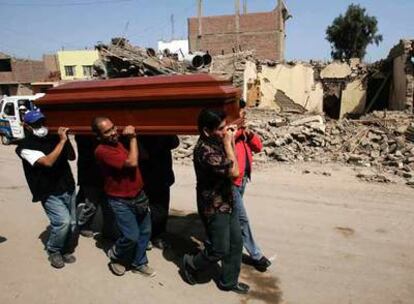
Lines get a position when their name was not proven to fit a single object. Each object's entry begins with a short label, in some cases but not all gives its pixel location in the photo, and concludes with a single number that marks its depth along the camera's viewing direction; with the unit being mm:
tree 36500
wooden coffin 3484
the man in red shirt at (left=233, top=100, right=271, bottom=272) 3814
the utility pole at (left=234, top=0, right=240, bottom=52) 27344
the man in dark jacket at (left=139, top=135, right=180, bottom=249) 4234
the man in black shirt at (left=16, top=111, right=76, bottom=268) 3693
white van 13344
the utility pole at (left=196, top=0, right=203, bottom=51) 28500
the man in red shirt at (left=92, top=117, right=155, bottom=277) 3500
